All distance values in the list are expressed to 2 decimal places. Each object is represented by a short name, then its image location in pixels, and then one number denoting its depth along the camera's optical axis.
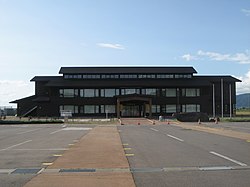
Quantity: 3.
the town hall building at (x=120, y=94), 52.86
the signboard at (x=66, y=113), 39.91
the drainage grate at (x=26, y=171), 7.12
